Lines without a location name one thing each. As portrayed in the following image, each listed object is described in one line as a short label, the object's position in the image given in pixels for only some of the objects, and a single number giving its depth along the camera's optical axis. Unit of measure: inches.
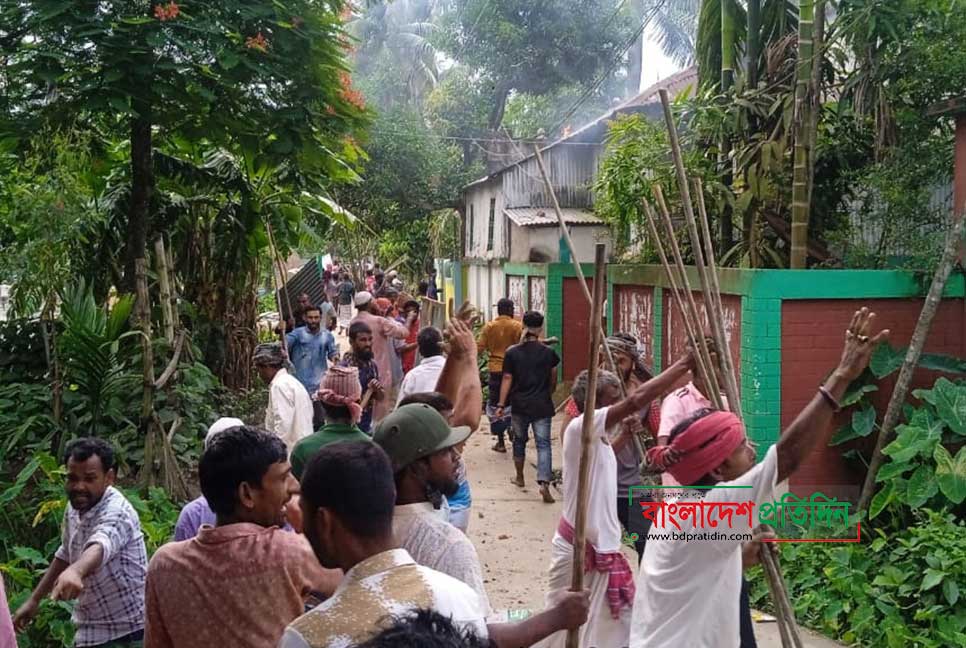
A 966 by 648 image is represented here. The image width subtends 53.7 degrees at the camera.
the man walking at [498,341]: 414.3
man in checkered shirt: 142.5
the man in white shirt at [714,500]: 115.0
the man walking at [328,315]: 662.8
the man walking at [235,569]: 99.8
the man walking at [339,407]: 152.0
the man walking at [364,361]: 293.0
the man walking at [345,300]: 1049.5
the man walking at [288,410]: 217.9
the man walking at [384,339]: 363.6
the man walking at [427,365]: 231.6
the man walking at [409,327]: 409.4
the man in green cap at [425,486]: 109.5
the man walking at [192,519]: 133.9
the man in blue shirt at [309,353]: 349.7
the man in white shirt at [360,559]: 76.1
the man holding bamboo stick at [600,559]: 167.2
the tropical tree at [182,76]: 268.7
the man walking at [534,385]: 339.3
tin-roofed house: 592.1
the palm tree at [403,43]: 1378.0
